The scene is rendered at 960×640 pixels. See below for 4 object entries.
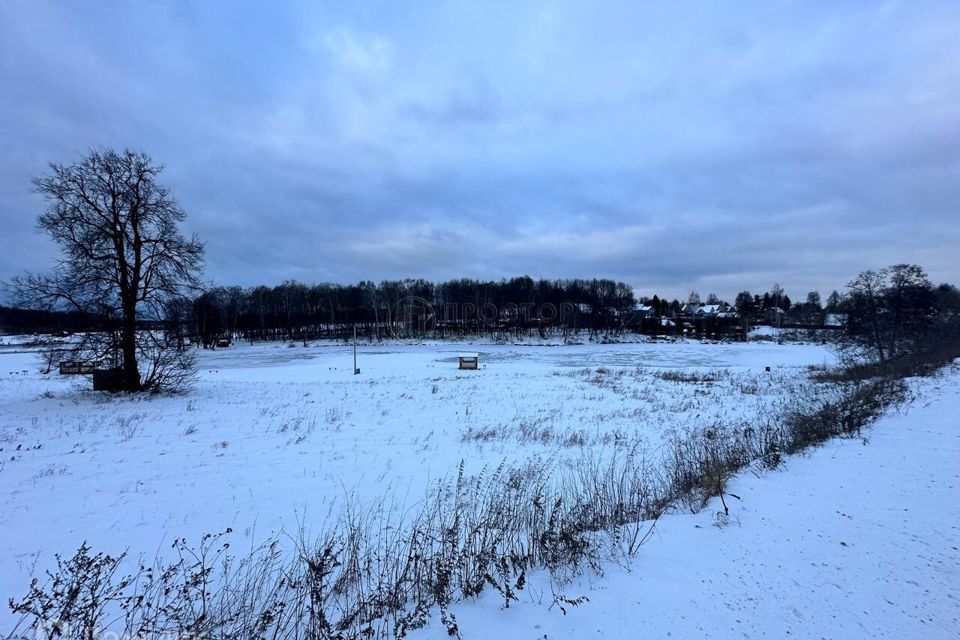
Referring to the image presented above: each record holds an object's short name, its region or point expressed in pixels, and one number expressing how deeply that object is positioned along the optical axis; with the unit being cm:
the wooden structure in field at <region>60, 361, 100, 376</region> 1516
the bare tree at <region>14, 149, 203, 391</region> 1507
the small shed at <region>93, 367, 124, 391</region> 1669
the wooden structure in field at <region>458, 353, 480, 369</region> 3075
